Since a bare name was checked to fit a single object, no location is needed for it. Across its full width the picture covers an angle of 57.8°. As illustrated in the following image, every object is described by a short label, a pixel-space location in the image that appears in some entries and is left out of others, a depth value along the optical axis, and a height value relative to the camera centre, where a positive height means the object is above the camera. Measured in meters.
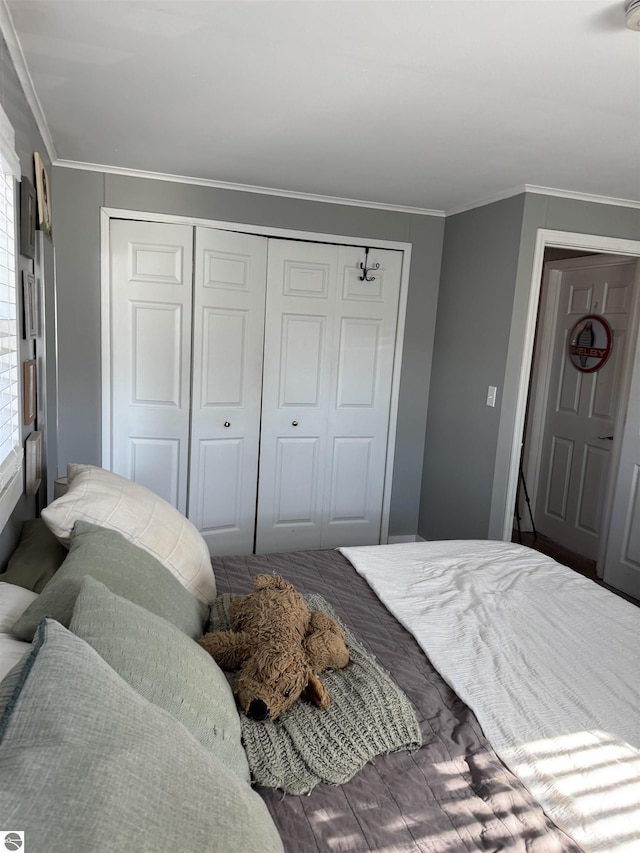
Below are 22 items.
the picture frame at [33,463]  2.05 -0.49
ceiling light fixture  1.41 +0.86
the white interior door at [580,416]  4.00 -0.40
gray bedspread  1.03 -0.86
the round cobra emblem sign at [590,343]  4.06 +0.14
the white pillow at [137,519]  1.58 -0.52
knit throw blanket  1.15 -0.82
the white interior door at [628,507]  3.49 -0.86
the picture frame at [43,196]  2.32 +0.56
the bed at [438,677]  1.04 -0.83
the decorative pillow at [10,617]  1.01 -0.60
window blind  1.62 +0.02
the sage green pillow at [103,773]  0.63 -0.52
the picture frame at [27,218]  1.99 +0.38
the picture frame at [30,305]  2.04 +0.08
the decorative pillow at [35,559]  1.52 -0.64
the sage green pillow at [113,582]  1.16 -0.56
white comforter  1.16 -0.82
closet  3.42 -0.24
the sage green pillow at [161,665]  1.00 -0.59
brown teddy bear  1.28 -0.73
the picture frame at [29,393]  2.04 -0.24
